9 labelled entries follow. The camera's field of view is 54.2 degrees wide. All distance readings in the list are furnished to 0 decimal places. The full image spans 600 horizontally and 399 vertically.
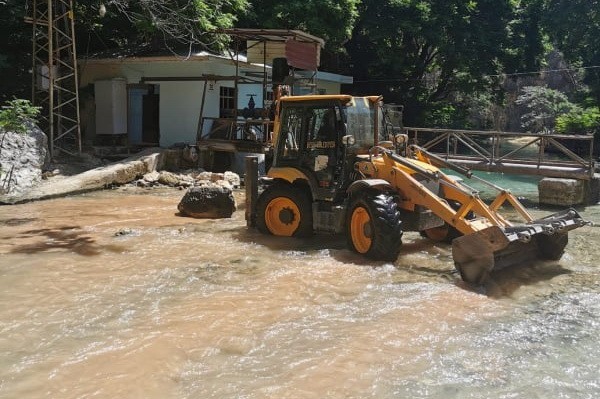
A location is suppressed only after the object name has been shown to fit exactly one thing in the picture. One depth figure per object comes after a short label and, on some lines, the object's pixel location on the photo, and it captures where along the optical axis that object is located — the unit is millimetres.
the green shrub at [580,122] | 25719
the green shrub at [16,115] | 12578
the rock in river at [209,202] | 10922
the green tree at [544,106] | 31016
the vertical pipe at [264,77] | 15461
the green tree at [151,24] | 15227
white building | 17750
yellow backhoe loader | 6896
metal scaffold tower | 14742
